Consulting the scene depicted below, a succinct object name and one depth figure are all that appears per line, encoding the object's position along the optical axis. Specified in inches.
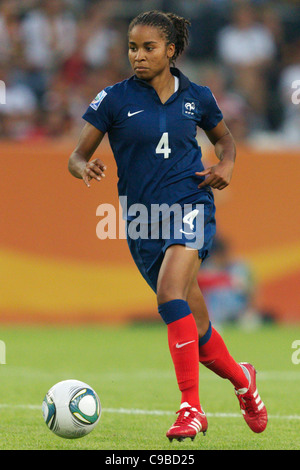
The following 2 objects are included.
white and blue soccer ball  378.3
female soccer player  400.8
